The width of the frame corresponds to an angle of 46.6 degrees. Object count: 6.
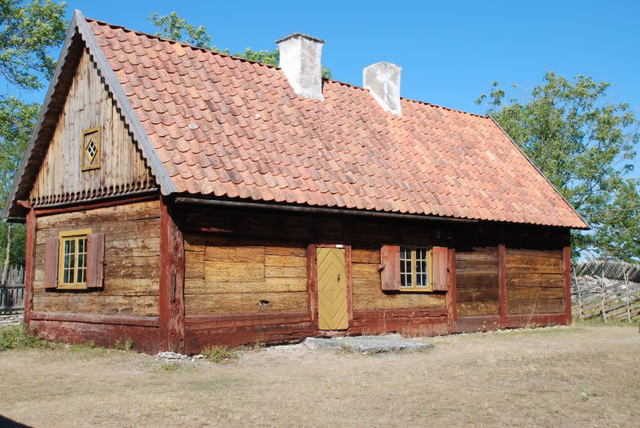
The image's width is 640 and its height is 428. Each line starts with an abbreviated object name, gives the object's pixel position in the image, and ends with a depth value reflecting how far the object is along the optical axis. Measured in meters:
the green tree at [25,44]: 26.77
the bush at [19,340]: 14.65
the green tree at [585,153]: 32.16
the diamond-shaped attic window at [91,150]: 14.53
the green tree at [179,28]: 36.94
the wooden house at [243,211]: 13.00
